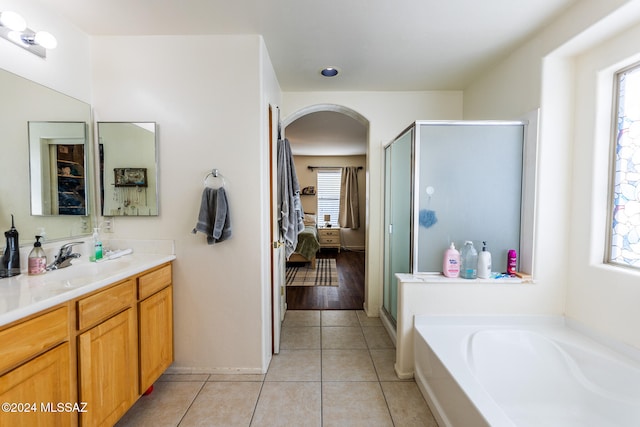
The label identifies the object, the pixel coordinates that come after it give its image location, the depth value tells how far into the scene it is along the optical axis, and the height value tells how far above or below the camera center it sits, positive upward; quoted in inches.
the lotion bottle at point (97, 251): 69.6 -12.5
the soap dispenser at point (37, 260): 55.4 -12.0
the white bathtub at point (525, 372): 53.6 -36.4
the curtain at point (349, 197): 280.7 +7.8
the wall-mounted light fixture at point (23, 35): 53.6 +34.8
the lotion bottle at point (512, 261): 78.6 -15.8
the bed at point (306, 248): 193.2 -31.1
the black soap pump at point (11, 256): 52.7 -10.8
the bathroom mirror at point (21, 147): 55.1 +11.3
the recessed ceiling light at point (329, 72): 94.7 +47.0
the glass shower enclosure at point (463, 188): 78.6 +5.2
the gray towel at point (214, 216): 72.6 -3.5
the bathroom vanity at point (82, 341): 38.1 -24.5
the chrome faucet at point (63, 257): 60.1 -12.7
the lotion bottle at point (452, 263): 77.2 -16.2
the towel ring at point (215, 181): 76.9 +6.3
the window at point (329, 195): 284.8 +9.8
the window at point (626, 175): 60.8 +7.4
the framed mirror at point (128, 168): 75.9 +9.7
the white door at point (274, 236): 84.7 -10.7
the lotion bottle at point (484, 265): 76.2 -16.5
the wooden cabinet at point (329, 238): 265.0 -32.7
